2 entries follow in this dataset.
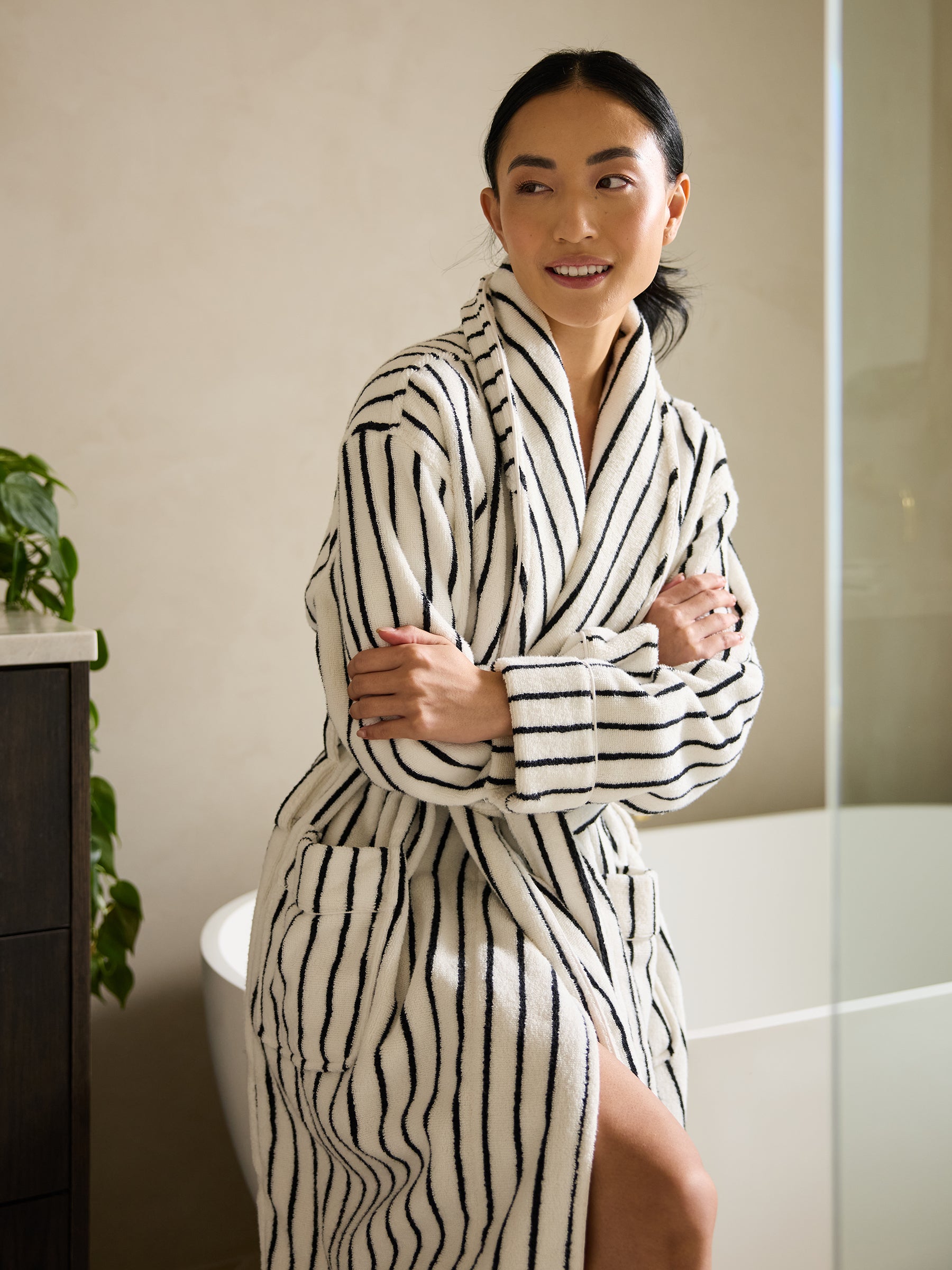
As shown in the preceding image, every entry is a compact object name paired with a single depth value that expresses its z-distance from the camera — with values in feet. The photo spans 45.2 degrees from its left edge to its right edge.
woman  3.22
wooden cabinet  4.00
